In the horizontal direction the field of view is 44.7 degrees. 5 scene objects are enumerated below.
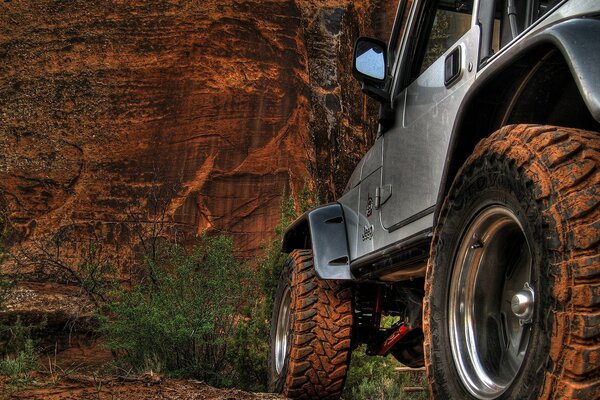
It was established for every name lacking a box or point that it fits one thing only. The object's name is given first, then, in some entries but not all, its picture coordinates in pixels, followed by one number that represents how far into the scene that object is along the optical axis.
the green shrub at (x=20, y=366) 4.62
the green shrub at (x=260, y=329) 6.49
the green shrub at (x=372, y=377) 5.22
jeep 1.75
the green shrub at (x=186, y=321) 5.92
